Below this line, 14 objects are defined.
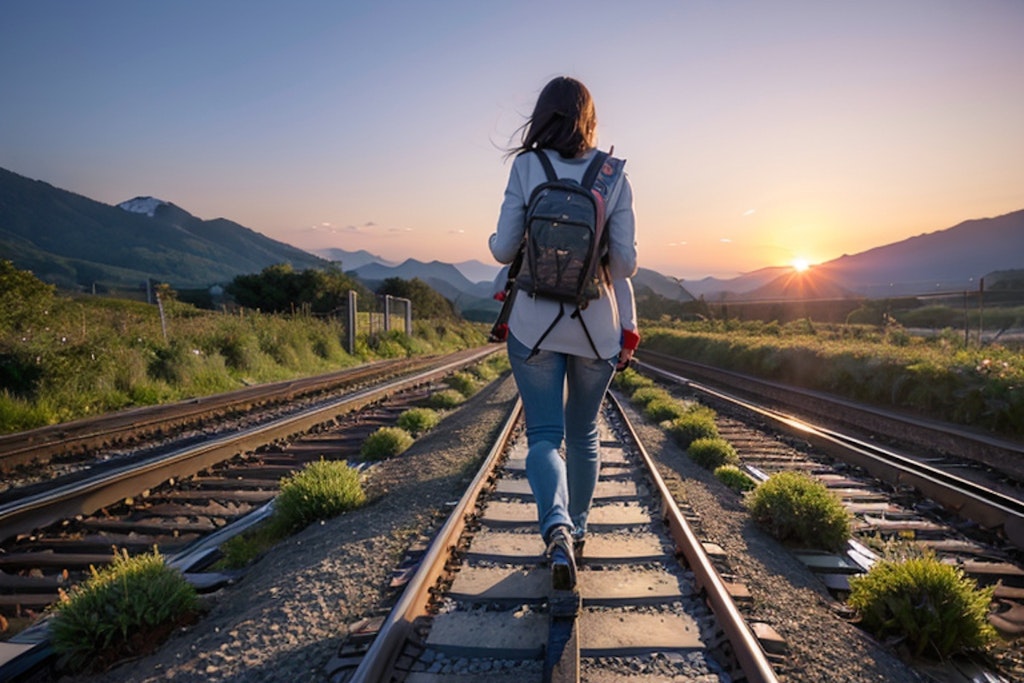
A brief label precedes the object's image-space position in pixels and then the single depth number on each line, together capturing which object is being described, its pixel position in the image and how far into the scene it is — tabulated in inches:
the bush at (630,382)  523.3
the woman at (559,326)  97.6
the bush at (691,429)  297.6
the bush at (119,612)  104.2
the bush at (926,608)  104.6
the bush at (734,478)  219.8
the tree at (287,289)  1963.6
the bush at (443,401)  428.8
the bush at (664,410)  363.7
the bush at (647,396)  431.7
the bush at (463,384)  519.3
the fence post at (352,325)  878.4
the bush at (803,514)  157.8
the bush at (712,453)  255.4
